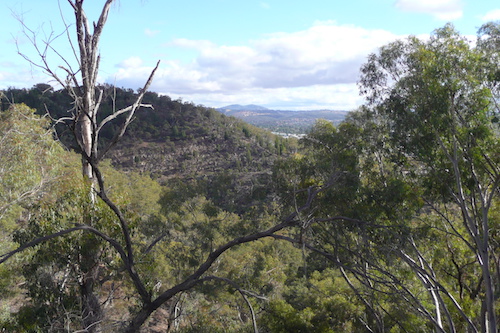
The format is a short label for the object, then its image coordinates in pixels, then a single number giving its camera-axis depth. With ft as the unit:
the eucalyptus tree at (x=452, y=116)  18.28
